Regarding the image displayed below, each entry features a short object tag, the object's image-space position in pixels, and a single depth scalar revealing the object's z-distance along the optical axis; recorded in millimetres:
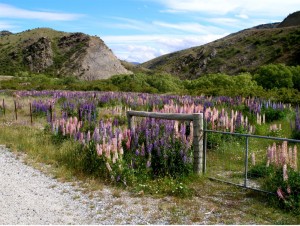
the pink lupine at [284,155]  5600
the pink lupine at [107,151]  6597
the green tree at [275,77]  25873
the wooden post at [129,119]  8024
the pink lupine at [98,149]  6721
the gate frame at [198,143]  6603
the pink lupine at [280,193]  5067
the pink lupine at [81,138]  7575
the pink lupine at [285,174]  5224
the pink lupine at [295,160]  5472
